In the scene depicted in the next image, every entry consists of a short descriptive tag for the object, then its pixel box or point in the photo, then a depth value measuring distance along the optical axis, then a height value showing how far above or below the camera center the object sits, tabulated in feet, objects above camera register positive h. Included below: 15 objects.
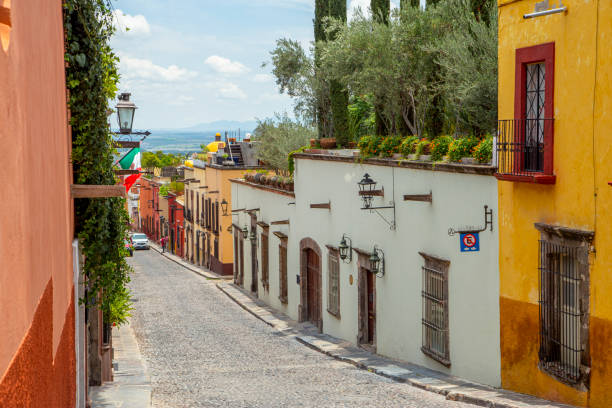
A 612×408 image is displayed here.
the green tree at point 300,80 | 99.55 +8.33
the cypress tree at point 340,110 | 81.10 +3.52
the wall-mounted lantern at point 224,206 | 137.39 -10.80
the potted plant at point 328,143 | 79.87 +0.10
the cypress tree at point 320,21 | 86.02 +13.57
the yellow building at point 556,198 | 33.83 -2.63
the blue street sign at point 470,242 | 43.91 -5.52
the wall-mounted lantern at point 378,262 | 58.95 -8.86
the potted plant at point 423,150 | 52.47 -0.47
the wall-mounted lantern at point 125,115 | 50.75 +2.02
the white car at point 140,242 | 222.26 -26.98
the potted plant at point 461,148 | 46.08 -0.32
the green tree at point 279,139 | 112.27 +0.80
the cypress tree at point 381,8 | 76.84 +13.18
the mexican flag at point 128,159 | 50.65 -0.83
